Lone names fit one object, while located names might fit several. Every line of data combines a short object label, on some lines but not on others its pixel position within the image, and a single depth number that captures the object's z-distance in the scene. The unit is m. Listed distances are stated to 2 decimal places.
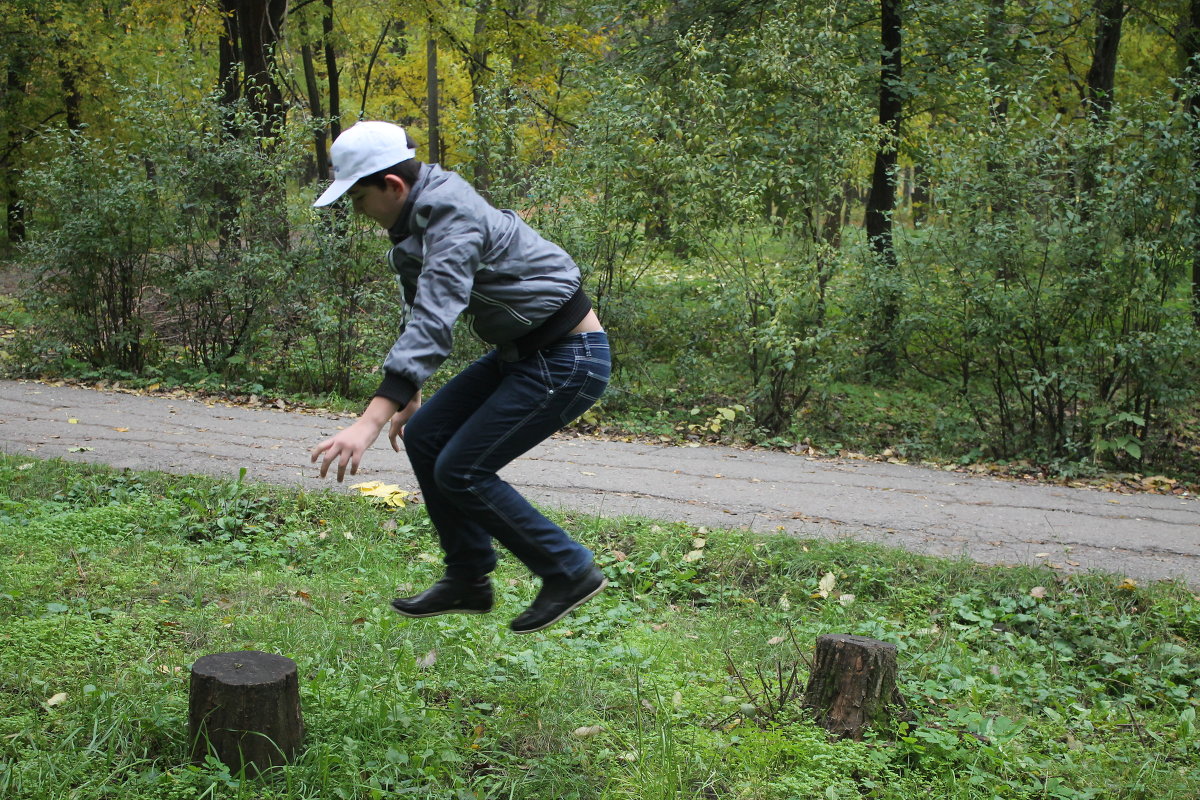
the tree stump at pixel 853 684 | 4.16
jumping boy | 3.24
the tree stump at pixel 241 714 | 3.49
